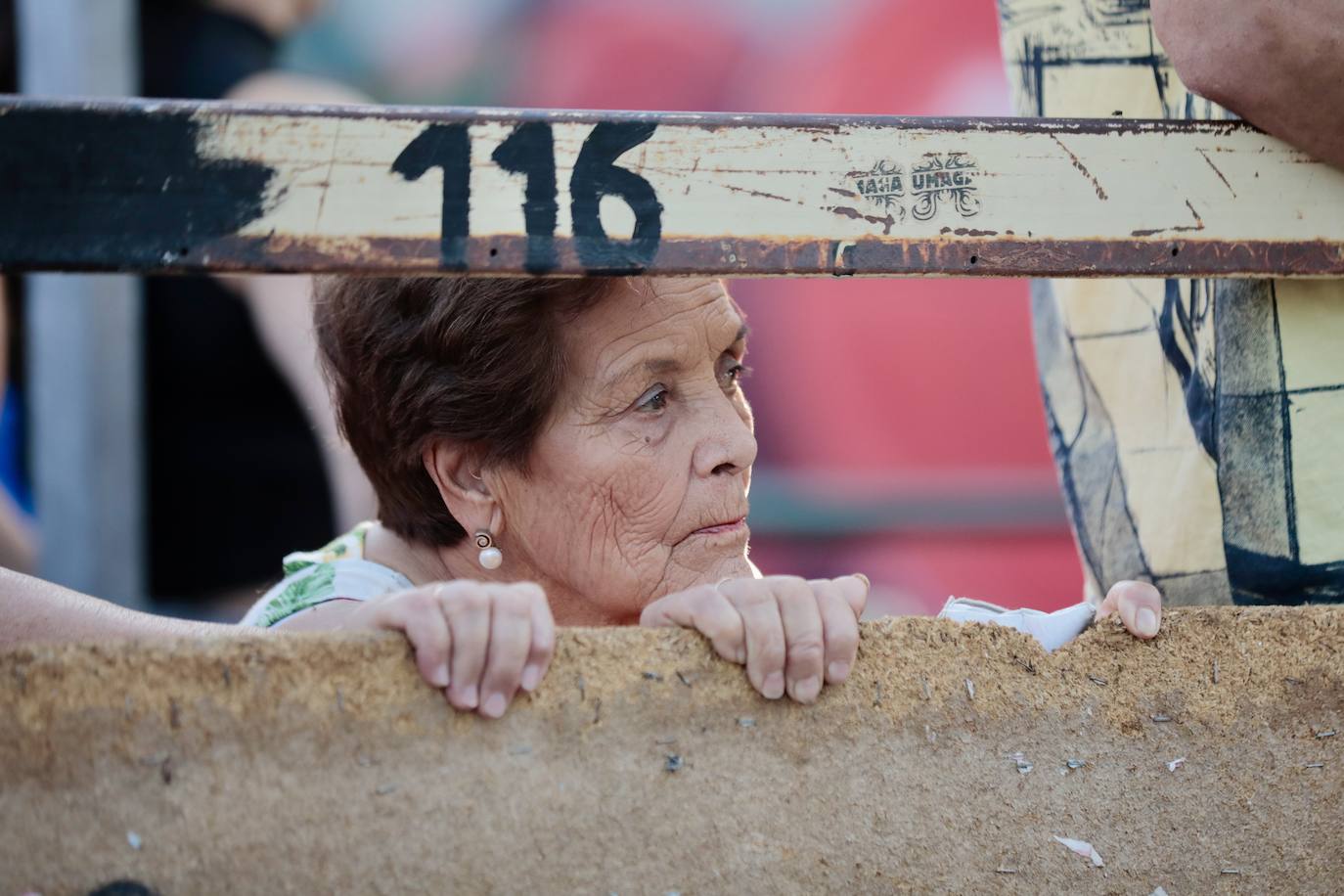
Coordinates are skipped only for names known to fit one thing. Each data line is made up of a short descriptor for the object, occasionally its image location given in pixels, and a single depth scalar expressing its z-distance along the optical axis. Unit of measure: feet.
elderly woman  18.01
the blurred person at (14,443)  35.12
